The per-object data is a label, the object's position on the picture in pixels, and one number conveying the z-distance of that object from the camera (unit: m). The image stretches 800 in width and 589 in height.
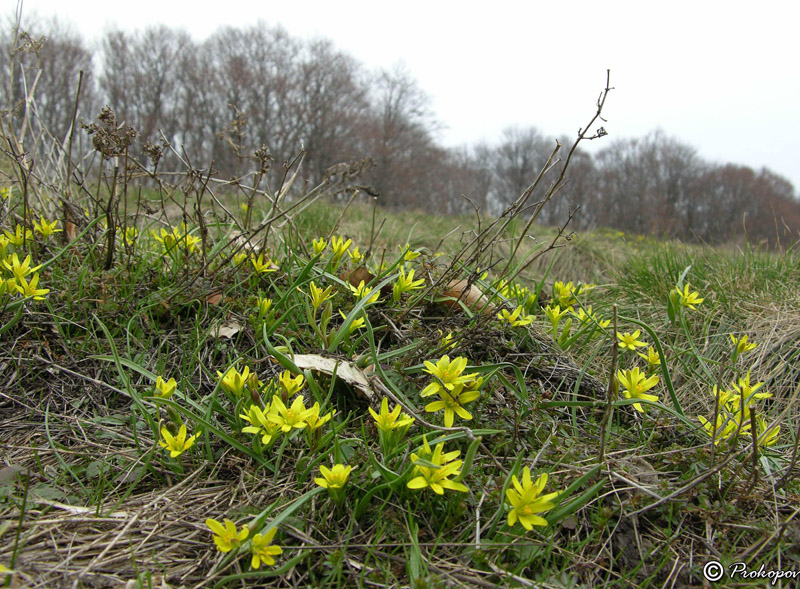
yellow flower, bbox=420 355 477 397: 0.40
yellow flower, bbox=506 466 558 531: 0.36
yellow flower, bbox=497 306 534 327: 0.51
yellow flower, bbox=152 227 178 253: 0.57
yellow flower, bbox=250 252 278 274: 0.55
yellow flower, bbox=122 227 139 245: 0.61
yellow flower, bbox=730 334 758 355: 0.51
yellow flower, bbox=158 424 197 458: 0.39
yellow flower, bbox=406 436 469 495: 0.36
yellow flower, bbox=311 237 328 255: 0.57
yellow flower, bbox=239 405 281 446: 0.39
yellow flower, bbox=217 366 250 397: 0.43
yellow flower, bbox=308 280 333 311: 0.49
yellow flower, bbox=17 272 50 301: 0.47
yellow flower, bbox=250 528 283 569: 0.35
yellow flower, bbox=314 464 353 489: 0.37
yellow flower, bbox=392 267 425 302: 0.52
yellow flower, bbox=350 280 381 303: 0.51
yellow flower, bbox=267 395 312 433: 0.39
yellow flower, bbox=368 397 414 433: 0.39
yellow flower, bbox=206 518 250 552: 0.34
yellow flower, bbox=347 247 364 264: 0.61
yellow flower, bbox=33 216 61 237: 0.55
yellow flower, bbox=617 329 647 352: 0.49
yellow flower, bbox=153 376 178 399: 0.41
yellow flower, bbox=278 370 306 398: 0.41
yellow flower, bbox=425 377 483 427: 0.40
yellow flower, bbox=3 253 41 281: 0.47
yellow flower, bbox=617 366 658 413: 0.44
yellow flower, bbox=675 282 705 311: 0.55
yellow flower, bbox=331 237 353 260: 0.57
